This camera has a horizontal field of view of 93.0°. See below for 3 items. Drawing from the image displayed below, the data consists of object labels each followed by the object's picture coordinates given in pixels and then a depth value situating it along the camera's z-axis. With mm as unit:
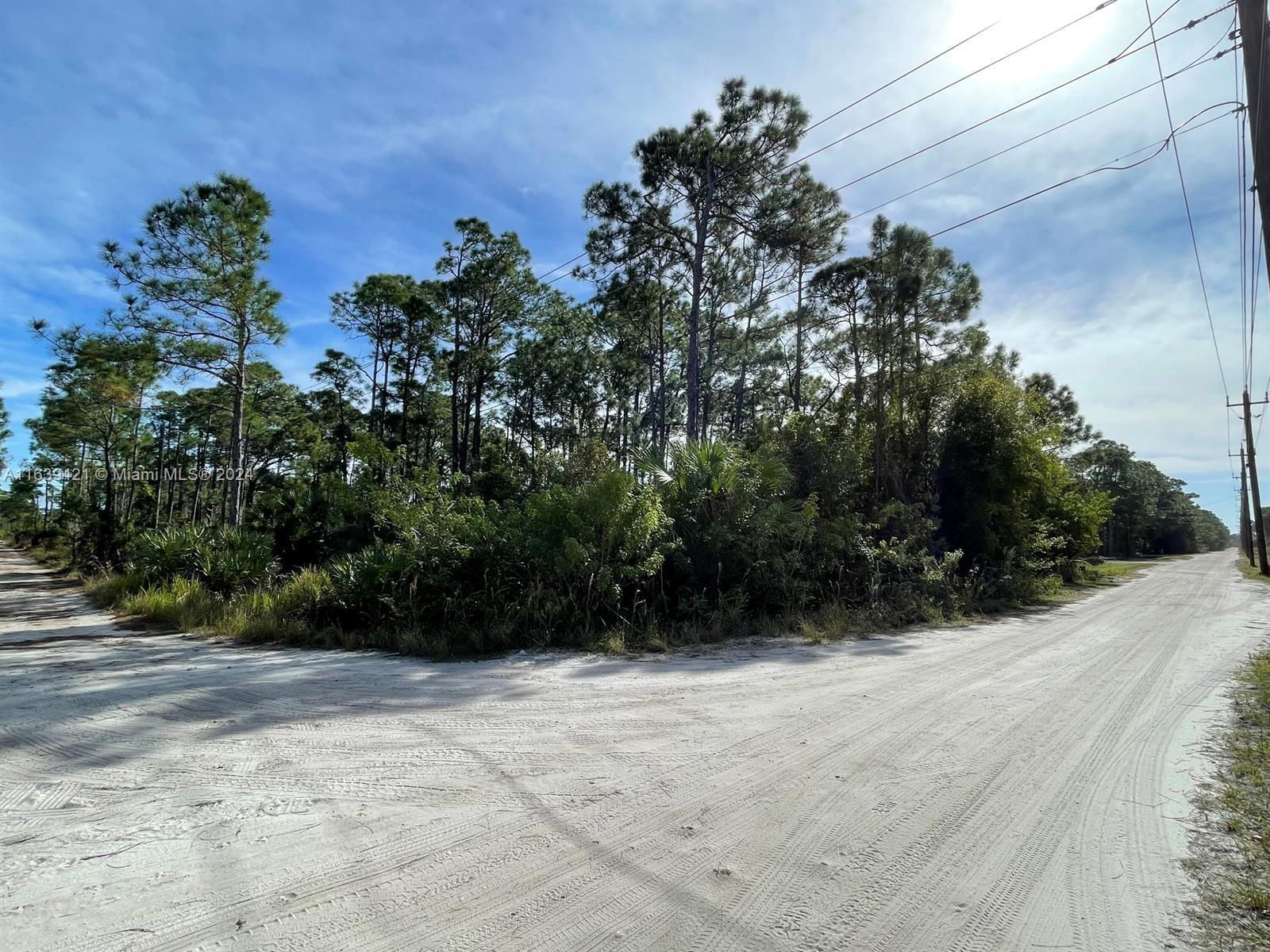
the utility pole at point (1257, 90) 5078
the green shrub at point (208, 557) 11367
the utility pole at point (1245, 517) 37028
